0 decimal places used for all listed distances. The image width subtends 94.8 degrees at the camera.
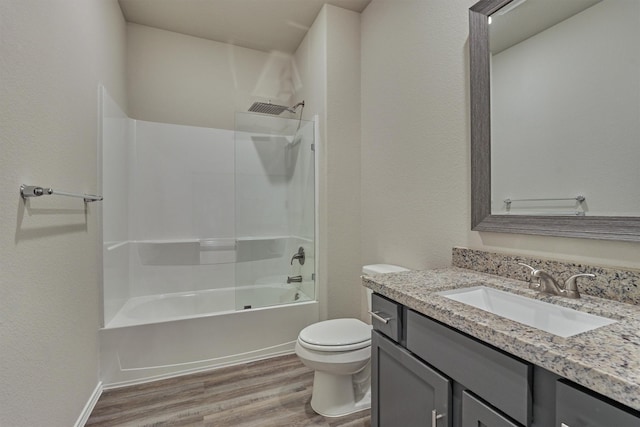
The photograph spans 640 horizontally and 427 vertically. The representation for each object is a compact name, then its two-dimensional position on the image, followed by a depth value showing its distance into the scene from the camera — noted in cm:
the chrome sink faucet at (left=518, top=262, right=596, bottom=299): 98
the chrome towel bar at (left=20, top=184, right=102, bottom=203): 111
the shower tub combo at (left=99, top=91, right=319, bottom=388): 232
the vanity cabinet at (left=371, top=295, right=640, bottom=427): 58
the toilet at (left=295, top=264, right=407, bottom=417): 159
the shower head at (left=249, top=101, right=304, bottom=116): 290
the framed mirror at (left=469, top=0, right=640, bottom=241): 97
